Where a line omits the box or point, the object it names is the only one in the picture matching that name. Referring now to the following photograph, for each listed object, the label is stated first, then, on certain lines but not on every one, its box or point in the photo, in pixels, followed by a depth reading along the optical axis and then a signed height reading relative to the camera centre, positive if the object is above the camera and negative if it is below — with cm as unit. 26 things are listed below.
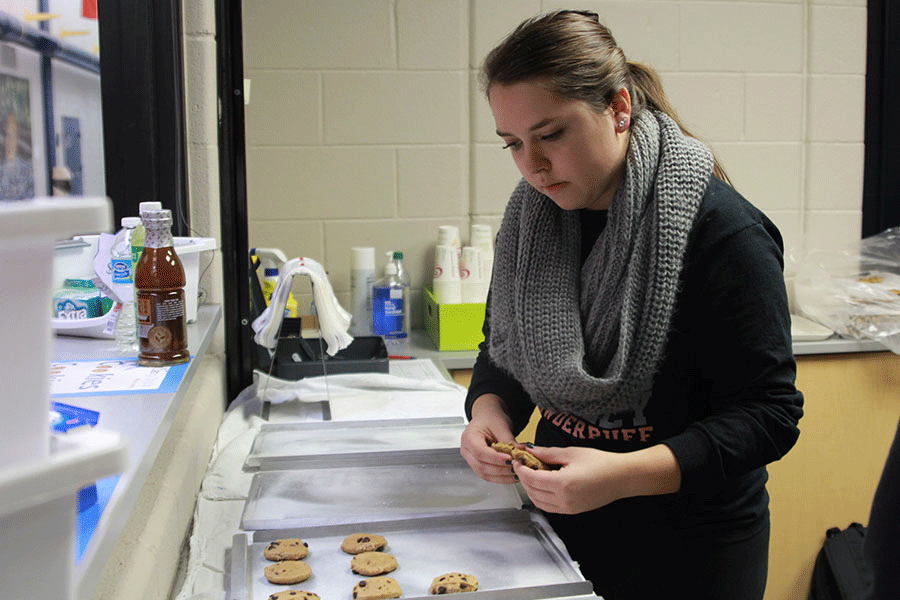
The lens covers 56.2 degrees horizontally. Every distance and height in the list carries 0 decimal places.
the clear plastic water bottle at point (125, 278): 157 -9
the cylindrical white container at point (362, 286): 279 -19
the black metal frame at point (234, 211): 211 +5
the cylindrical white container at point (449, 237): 280 -3
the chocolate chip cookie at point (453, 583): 110 -47
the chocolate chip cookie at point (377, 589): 109 -47
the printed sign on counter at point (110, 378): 126 -23
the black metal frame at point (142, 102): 197 +30
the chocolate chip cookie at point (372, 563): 116 -46
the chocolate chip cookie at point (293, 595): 108 -47
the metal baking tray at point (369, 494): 136 -46
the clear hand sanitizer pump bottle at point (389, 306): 275 -25
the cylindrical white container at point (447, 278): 271 -16
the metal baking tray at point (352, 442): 160 -43
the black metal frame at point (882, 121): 303 +38
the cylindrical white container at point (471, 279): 276 -17
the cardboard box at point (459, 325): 263 -30
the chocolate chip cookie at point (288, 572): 113 -46
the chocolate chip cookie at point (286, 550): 119 -46
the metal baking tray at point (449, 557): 112 -48
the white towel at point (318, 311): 196 -19
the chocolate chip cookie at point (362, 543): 123 -46
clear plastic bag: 270 -21
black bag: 259 -106
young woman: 122 -16
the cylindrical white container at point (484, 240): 281 -4
